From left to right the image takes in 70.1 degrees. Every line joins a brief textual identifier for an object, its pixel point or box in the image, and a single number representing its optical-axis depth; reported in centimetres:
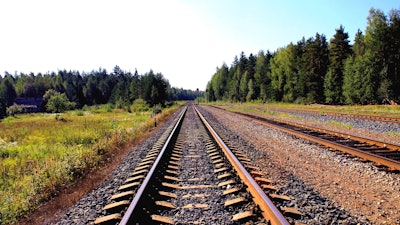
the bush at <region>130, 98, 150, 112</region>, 6445
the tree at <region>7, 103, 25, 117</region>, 7481
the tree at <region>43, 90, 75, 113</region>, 4506
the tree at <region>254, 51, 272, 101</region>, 7181
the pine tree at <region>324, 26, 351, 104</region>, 4506
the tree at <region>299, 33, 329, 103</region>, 5066
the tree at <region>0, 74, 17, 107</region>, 10900
